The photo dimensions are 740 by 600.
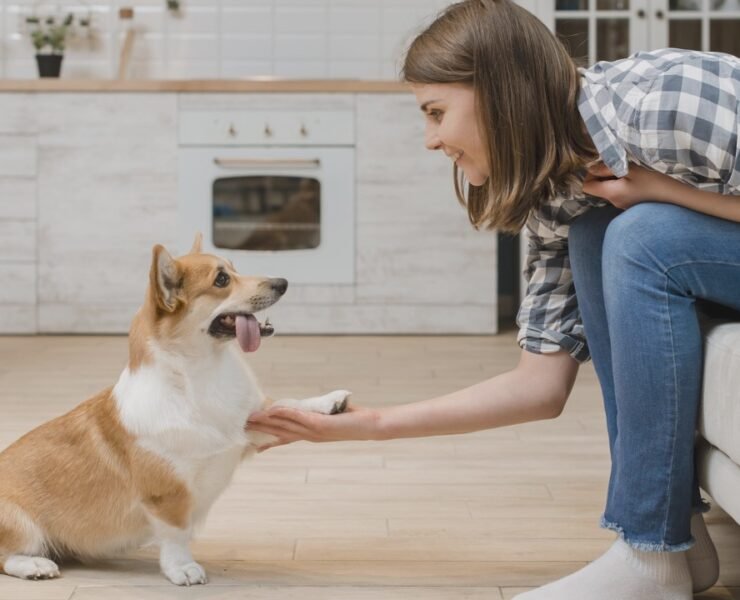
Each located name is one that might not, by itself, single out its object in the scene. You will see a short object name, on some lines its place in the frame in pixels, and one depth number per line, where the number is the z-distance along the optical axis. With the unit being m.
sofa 1.30
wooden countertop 4.39
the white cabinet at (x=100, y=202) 4.43
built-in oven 4.42
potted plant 4.70
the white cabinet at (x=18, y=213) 4.45
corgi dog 1.67
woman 1.35
